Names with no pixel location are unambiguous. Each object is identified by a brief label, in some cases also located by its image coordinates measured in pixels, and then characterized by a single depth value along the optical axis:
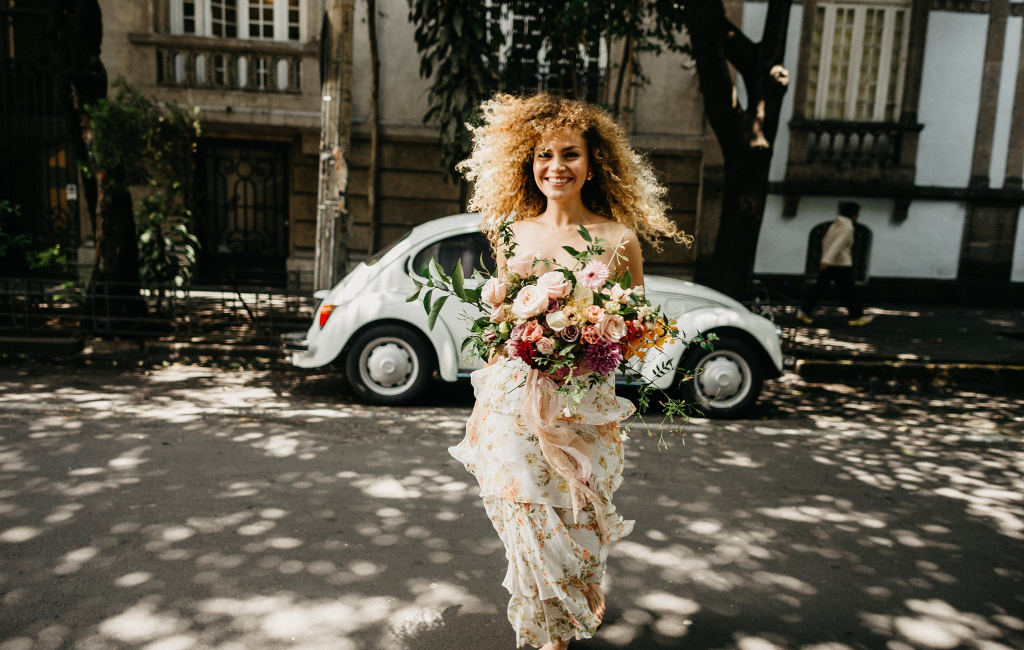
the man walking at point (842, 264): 11.39
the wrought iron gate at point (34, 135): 13.30
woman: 2.63
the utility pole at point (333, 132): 8.19
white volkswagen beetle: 6.26
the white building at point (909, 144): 14.34
